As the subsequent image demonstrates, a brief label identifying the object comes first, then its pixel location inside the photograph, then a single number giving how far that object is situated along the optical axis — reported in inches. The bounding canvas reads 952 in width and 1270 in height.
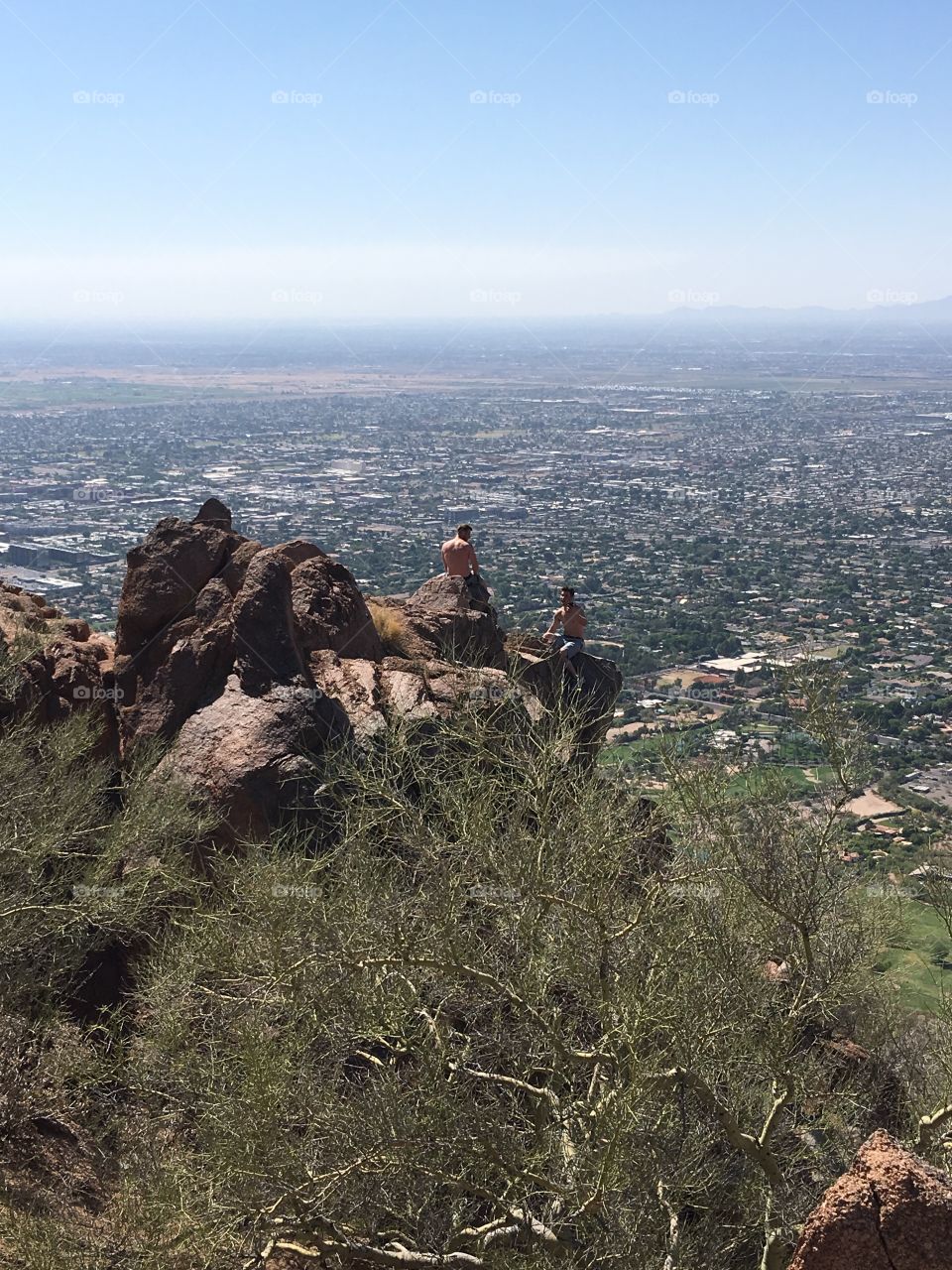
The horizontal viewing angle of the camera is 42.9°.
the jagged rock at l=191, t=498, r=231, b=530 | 658.8
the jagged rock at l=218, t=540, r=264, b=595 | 623.2
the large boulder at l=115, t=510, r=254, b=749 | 582.9
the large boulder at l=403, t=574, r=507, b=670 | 669.3
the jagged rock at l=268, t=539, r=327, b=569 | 673.0
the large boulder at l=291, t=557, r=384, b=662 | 625.3
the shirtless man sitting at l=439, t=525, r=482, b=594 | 711.7
